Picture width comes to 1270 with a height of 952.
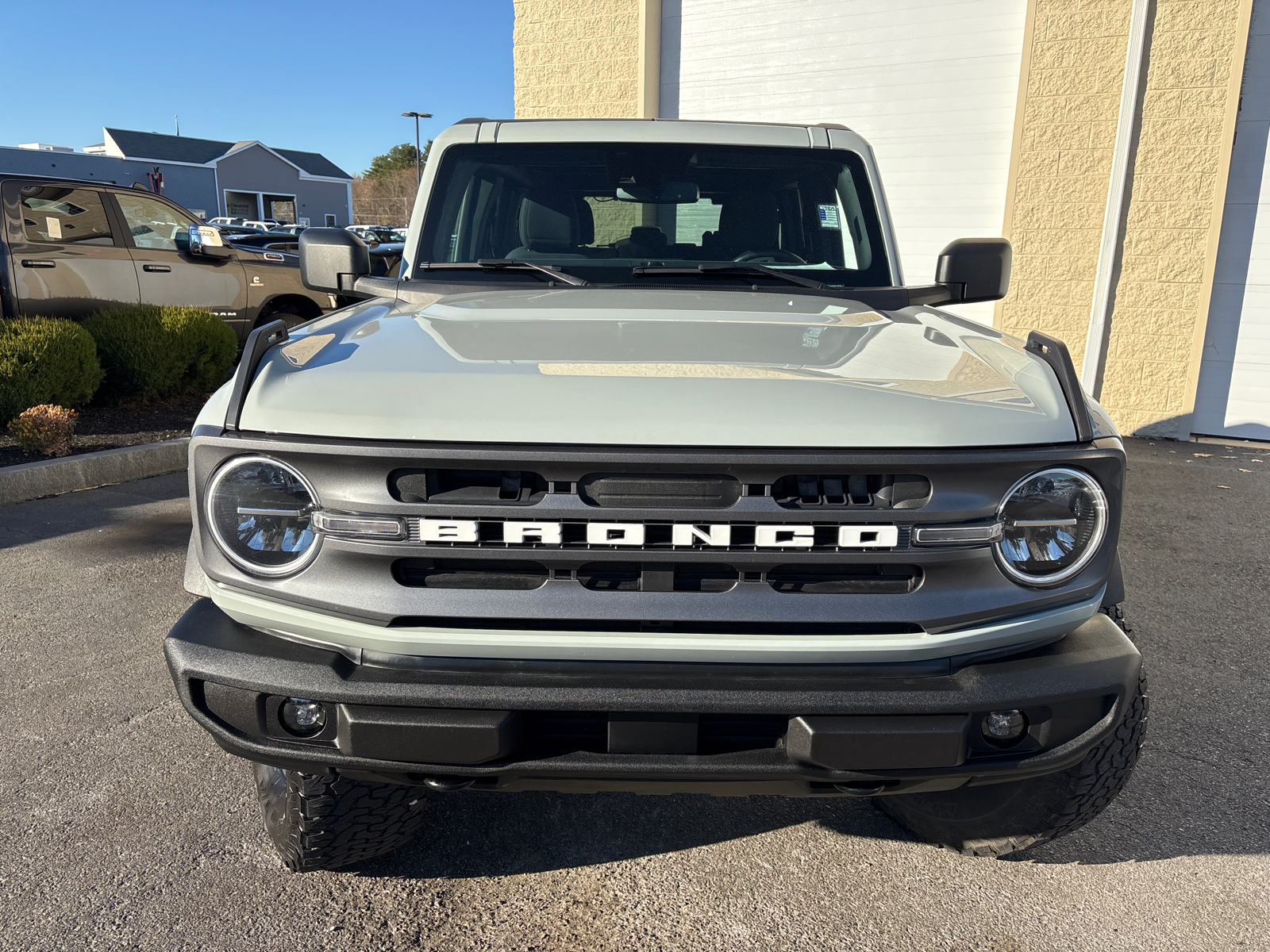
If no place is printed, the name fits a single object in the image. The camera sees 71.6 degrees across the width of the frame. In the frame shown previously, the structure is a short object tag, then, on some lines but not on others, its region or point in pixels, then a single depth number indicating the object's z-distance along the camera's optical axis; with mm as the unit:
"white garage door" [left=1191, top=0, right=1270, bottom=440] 7551
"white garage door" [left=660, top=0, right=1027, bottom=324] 8461
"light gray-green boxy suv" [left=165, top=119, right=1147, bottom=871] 1529
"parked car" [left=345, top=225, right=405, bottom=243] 33309
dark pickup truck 7055
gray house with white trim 48531
